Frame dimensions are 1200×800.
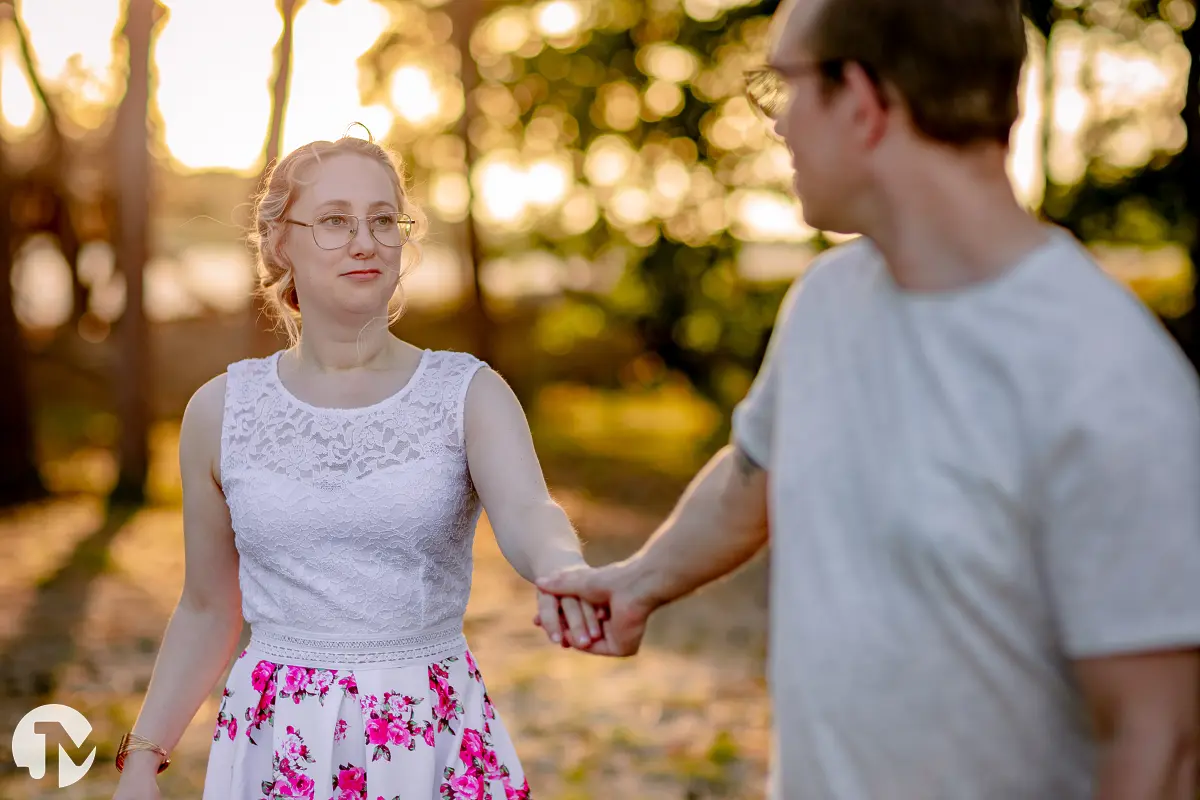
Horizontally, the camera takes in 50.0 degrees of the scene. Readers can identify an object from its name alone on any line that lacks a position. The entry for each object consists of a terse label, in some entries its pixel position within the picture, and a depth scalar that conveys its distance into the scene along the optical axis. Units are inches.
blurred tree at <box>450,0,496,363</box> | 734.5
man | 55.6
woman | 99.8
